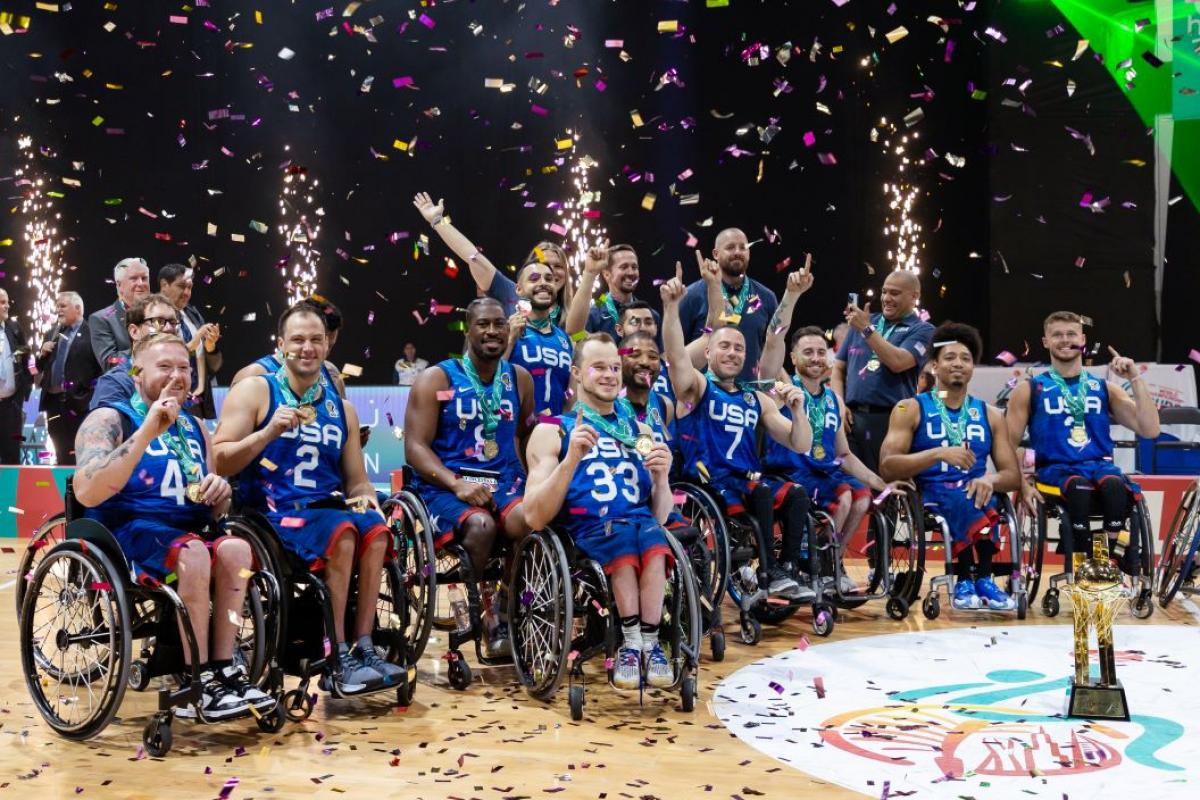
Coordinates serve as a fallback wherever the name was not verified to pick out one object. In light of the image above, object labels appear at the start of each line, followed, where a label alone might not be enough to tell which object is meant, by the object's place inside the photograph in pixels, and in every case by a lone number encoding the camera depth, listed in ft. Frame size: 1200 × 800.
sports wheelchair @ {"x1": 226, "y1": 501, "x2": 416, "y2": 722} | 12.73
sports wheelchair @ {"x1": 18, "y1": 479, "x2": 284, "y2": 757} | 11.43
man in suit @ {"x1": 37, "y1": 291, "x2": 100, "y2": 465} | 24.06
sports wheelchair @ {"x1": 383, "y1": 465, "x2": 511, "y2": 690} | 13.96
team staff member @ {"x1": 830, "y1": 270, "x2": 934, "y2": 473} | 20.49
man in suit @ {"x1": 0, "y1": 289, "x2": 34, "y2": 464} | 28.19
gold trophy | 12.55
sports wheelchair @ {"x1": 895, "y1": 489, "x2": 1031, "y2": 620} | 18.29
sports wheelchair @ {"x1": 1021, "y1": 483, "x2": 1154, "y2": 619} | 18.56
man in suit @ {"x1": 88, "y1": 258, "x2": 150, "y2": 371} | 19.45
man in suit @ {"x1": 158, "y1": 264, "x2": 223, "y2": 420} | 18.19
